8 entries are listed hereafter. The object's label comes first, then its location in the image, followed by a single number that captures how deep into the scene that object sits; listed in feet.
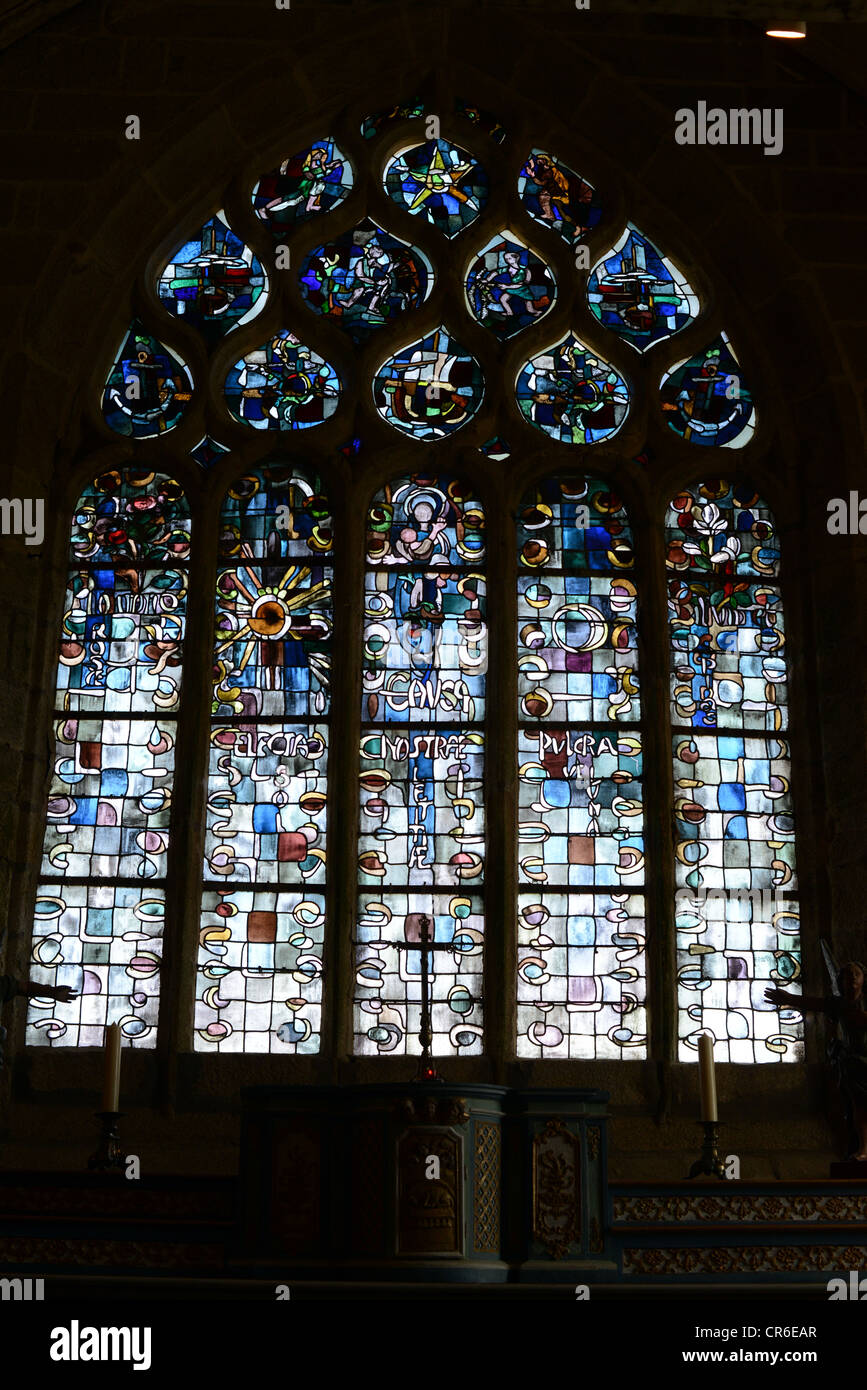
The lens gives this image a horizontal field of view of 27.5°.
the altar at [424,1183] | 18.11
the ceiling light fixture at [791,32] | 21.33
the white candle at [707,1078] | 20.93
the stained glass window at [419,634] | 25.81
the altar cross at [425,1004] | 19.69
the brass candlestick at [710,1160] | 20.83
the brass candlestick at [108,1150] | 20.65
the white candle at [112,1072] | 20.76
